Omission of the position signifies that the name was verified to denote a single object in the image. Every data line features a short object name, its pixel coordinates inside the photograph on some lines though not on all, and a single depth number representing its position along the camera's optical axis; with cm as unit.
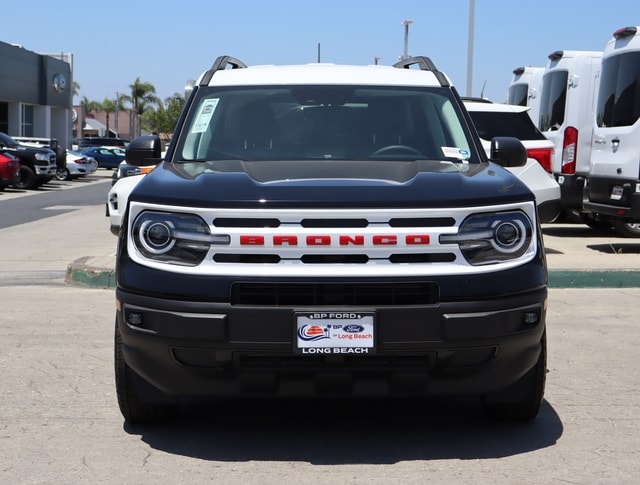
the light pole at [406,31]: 3678
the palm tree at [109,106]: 14615
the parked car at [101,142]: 5784
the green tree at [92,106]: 15900
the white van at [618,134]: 1266
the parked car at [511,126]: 1324
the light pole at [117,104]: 12406
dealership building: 5528
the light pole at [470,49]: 2769
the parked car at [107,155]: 5266
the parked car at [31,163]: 3198
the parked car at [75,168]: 3962
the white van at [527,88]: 1861
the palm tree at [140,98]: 13200
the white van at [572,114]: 1564
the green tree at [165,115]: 12395
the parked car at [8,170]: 2962
